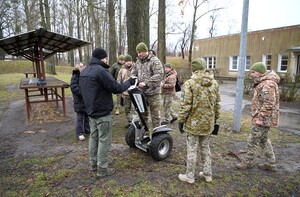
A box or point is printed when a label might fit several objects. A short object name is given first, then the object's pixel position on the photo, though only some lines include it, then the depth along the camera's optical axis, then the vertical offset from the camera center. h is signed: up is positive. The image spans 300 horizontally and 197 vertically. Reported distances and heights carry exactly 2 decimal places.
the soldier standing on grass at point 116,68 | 6.84 -0.02
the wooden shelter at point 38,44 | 6.23 +0.76
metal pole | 5.38 -0.09
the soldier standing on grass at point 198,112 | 3.03 -0.62
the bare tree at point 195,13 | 26.56 +6.67
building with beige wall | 17.28 +1.63
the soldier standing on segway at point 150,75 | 4.21 -0.16
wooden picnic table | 5.91 -0.52
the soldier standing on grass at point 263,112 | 3.36 -0.68
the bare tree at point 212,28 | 47.15 +8.83
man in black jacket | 3.13 -0.48
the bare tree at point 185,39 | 43.42 +5.94
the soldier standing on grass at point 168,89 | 6.17 -0.61
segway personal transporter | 3.74 -1.23
